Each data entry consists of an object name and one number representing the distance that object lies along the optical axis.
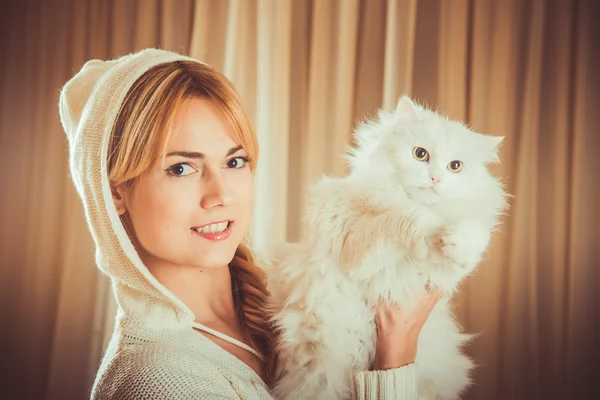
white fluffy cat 1.13
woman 1.05
